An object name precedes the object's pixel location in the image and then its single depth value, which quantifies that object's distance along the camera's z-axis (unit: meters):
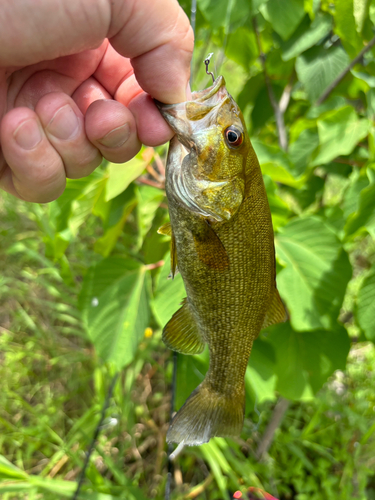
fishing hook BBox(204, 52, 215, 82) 0.13
